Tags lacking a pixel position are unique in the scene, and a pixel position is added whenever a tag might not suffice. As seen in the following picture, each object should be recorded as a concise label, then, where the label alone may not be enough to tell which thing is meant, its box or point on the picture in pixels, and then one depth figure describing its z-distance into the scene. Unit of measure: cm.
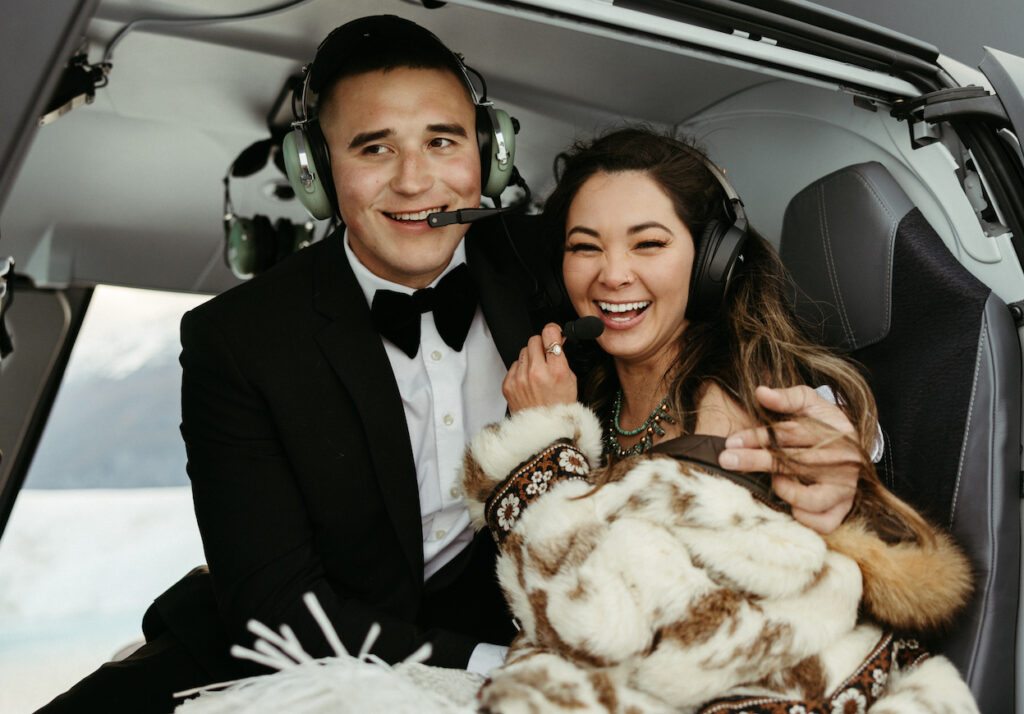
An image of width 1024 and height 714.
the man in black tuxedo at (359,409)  156
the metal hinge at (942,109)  139
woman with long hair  109
